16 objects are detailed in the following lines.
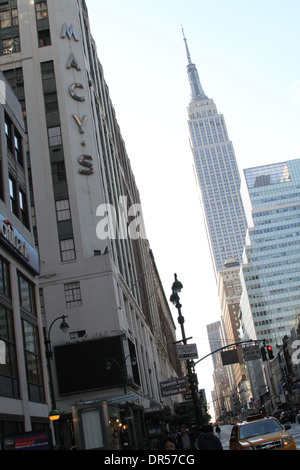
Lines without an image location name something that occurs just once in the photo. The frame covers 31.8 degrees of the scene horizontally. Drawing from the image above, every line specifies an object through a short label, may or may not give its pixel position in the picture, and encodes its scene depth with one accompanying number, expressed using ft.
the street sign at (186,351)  86.02
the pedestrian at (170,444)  38.49
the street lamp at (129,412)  102.50
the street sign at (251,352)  145.20
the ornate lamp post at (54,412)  87.66
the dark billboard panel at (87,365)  141.59
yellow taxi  52.70
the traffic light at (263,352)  120.94
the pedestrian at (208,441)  40.68
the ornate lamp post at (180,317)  85.96
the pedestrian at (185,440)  55.07
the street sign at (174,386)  91.50
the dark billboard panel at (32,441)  54.03
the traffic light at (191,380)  84.74
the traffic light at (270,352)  116.78
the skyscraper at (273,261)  555.28
